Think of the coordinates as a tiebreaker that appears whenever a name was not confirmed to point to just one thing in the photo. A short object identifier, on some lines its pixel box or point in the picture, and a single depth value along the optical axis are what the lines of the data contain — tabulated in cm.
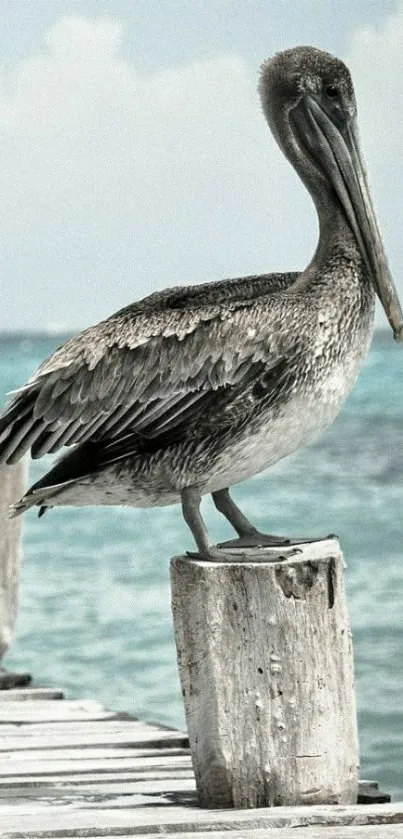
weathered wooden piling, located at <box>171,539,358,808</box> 865
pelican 888
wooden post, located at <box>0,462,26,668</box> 1354
